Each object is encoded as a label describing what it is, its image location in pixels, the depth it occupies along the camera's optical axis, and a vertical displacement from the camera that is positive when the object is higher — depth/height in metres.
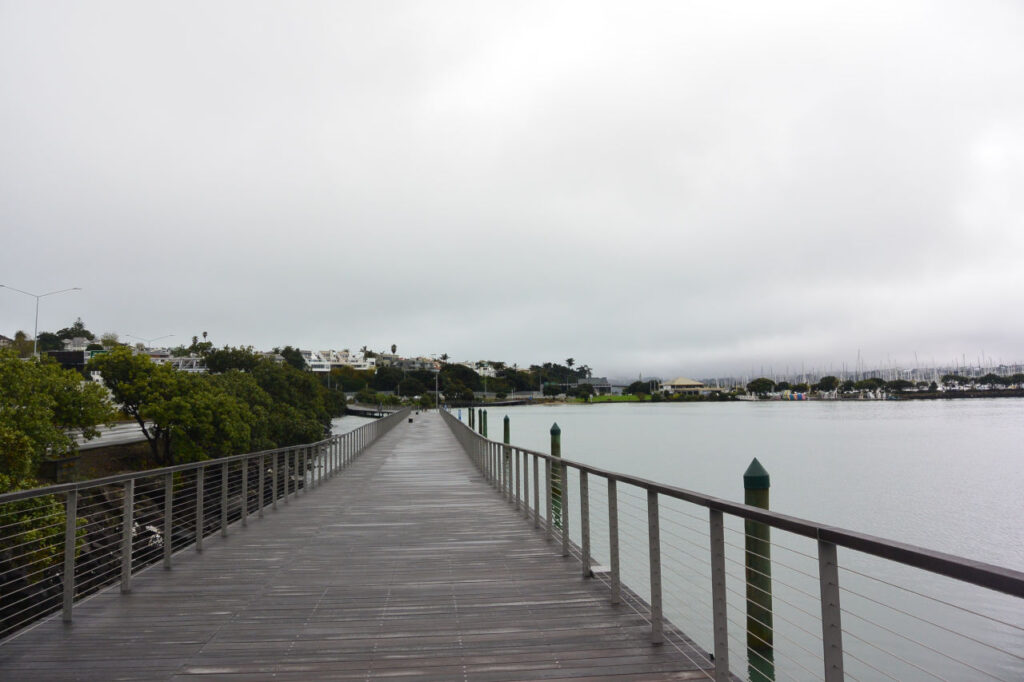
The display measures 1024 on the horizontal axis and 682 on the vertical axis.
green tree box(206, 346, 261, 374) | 57.25 +2.78
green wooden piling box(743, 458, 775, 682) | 5.18 -1.32
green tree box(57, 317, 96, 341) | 121.01 +11.49
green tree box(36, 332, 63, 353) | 108.31 +8.94
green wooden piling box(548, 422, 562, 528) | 14.15 -1.79
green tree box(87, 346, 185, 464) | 22.08 +0.26
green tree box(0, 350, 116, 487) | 12.42 -0.41
